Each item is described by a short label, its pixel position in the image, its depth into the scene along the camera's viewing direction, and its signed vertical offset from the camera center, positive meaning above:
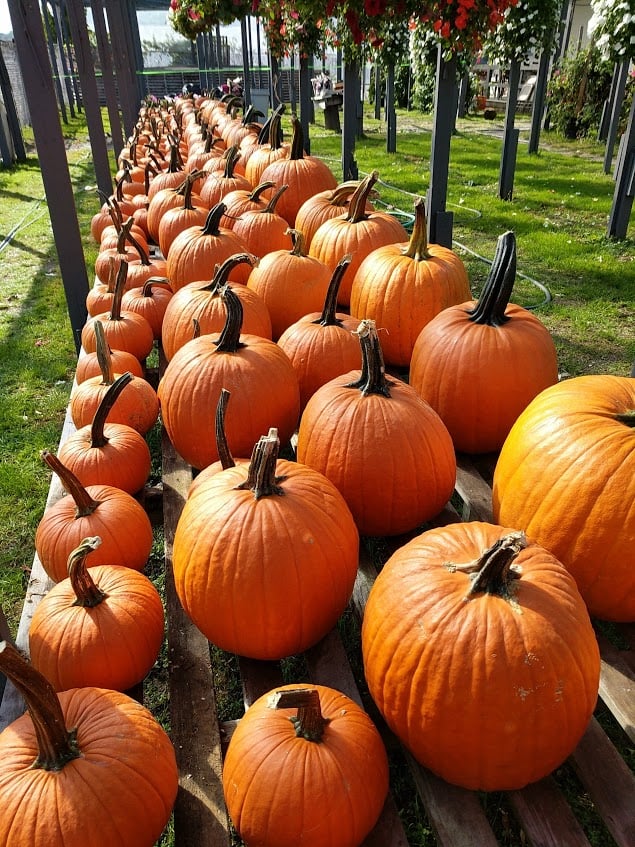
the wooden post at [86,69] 6.20 +0.18
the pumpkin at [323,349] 2.55 -0.95
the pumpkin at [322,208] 3.86 -0.67
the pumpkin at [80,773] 1.23 -1.24
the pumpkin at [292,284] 3.19 -0.89
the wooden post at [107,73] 8.32 +0.20
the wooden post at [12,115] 12.95 -0.45
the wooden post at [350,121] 6.28 -0.32
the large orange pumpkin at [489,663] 1.30 -1.09
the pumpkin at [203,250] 3.57 -0.82
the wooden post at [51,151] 3.64 -0.35
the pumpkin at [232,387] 2.29 -0.99
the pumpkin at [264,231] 3.97 -0.80
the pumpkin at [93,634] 1.67 -1.30
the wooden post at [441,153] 4.23 -0.44
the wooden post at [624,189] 6.14 -0.96
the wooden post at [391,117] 11.17 -0.52
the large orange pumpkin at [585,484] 1.60 -0.95
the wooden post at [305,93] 7.99 -0.08
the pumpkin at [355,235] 3.40 -0.73
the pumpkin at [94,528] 2.02 -1.27
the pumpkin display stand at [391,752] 1.40 -1.47
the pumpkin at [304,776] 1.28 -1.27
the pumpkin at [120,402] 2.77 -1.25
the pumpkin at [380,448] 1.96 -1.02
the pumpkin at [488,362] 2.25 -0.90
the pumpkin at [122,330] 3.36 -1.17
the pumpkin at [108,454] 2.37 -1.25
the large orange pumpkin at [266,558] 1.64 -1.11
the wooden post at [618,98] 8.80 -0.21
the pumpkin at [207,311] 2.83 -0.91
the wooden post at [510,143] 7.90 -0.67
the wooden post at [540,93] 9.64 -0.14
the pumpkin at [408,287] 2.84 -0.82
